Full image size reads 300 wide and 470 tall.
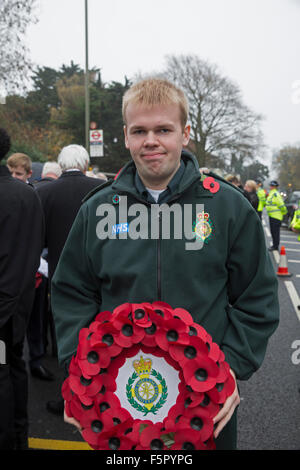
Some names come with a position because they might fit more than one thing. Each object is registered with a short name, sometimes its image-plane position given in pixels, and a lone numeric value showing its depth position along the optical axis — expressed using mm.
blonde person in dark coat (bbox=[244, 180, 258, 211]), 11969
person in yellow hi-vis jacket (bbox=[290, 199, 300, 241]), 5911
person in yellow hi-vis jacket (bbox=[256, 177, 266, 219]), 15859
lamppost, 17484
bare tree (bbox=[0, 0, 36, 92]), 18453
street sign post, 15633
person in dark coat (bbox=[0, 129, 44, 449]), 2746
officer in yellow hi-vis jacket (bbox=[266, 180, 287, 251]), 12945
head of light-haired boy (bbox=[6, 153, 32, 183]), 4602
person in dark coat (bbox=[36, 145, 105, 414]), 3734
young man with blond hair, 1744
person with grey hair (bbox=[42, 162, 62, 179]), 5258
